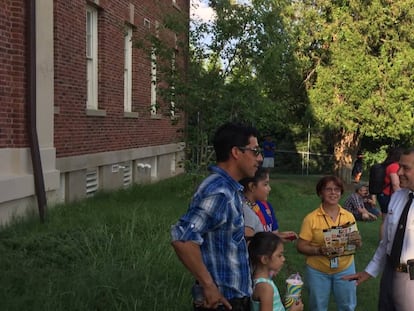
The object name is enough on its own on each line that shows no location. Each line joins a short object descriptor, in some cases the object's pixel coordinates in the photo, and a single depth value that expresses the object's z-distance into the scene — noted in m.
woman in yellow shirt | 5.03
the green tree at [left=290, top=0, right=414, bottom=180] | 19.38
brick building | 8.48
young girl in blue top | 3.49
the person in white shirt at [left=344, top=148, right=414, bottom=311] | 3.95
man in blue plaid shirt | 2.99
